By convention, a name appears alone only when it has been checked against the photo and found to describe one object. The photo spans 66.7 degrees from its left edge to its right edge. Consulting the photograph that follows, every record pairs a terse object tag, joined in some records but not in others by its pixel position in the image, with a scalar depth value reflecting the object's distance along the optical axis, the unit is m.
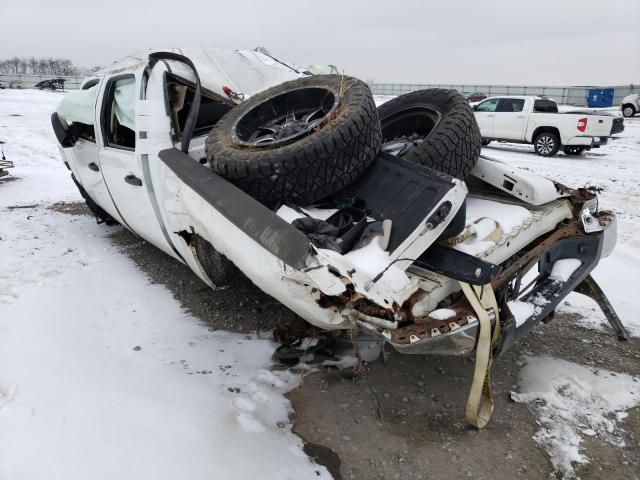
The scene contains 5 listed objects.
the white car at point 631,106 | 22.80
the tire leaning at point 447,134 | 3.03
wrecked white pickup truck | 2.17
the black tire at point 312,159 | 2.70
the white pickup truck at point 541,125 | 11.87
